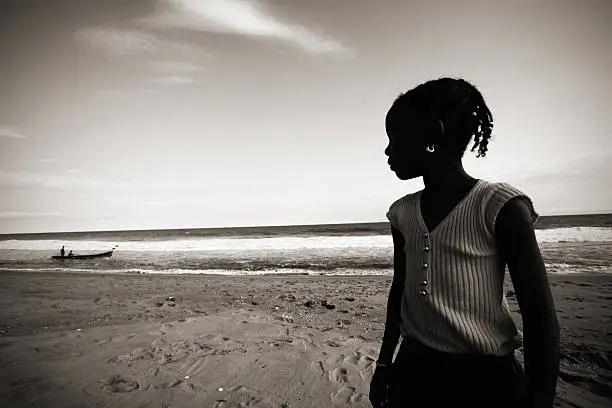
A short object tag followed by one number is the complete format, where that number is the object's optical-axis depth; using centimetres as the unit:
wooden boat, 2032
